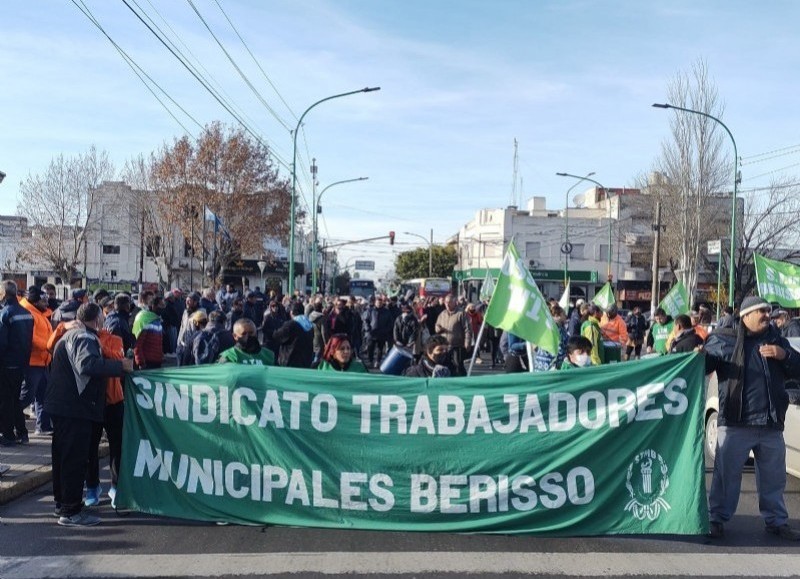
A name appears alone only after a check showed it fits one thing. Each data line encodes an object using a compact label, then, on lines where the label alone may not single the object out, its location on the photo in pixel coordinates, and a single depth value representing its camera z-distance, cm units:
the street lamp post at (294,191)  2865
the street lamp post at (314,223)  4132
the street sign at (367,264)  11327
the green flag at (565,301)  1990
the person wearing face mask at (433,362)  746
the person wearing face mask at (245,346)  757
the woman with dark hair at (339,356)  739
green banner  623
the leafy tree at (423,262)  9294
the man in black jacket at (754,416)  637
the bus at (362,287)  6027
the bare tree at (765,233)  4472
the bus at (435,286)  5119
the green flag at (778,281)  1288
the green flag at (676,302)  1717
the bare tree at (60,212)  4541
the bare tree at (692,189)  4209
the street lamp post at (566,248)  4709
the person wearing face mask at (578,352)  840
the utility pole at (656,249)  3222
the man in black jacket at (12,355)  891
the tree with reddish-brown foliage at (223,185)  4128
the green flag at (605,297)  2108
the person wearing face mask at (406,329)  1772
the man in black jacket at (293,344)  1105
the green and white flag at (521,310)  759
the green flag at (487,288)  2093
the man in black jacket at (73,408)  644
